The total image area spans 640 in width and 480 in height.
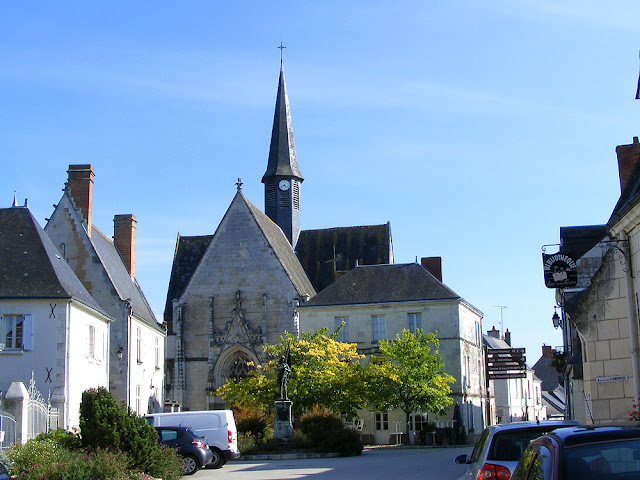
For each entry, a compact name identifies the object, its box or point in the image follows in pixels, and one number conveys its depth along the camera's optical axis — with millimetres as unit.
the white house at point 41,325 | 22562
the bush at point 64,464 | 12469
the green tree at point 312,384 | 30109
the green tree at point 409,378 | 31375
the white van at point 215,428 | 20469
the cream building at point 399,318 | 34719
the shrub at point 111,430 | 14469
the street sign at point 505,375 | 35250
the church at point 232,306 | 38562
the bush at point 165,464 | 14922
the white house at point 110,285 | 29844
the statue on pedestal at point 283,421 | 24828
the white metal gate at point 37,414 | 19172
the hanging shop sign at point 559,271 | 17578
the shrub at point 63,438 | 14805
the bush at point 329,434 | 24250
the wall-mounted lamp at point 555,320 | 20453
